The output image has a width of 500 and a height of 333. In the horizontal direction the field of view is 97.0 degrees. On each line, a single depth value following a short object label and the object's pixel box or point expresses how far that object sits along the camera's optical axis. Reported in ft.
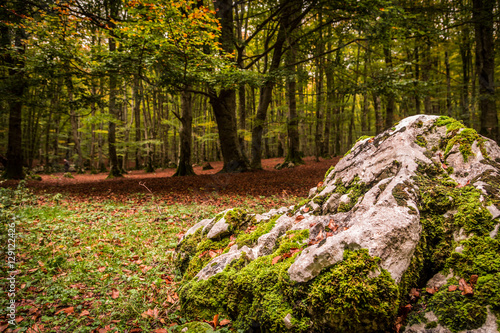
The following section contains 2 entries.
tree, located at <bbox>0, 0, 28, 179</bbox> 26.95
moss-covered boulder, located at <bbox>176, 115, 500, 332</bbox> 5.11
